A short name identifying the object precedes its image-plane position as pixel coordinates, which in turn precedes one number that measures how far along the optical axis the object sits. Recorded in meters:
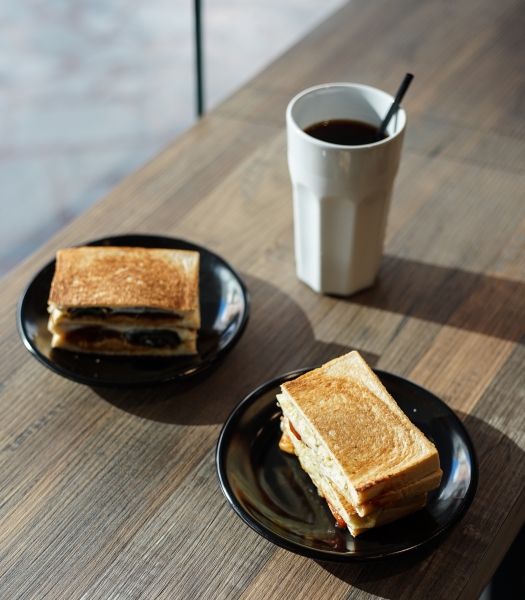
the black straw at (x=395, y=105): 1.01
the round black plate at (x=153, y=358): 0.98
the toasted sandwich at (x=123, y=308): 1.00
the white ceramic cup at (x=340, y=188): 0.99
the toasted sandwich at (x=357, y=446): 0.79
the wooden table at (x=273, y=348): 0.83
